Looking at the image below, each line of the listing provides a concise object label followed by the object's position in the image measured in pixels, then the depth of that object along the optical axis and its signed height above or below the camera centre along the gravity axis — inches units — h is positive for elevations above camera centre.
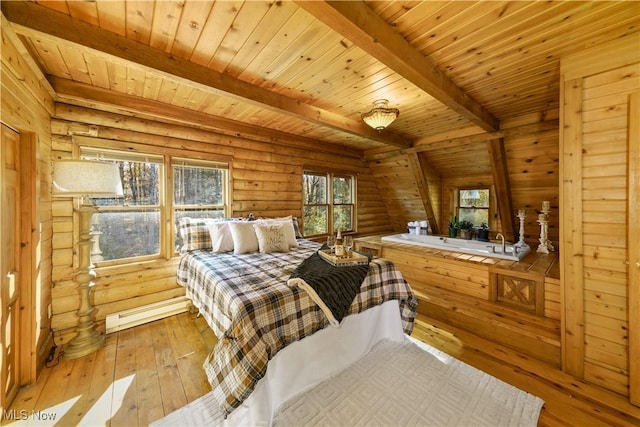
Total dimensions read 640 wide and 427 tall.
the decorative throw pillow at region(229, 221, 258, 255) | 106.3 -11.5
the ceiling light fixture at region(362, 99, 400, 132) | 95.0 +36.6
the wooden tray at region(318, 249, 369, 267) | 83.8 -17.1
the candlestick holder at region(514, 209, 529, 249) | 135.3 -8.3
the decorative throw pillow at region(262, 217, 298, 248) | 114.3 -9.7
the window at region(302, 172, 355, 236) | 177.2 +6.0
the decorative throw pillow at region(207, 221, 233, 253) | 109.3 -11.7
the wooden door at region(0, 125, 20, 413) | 58.8 -13.5
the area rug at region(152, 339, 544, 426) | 60.0 -50.6
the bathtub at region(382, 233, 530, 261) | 114.6 -20.7
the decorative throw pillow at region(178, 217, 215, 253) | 111.4 -10.2
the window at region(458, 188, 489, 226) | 173.6 +3.2
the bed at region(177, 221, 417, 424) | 54.6 -29.2
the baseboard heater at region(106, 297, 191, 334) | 99.7 -43.5
